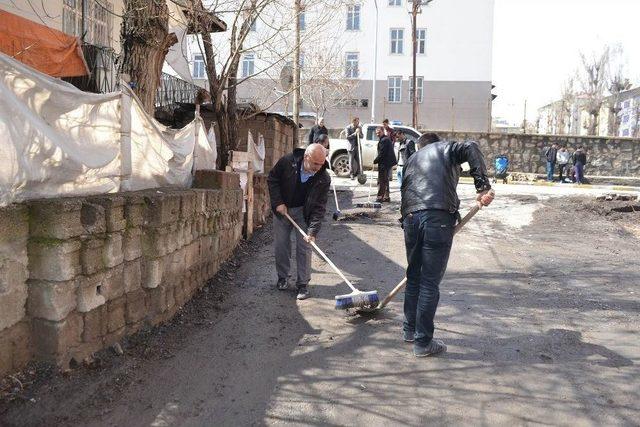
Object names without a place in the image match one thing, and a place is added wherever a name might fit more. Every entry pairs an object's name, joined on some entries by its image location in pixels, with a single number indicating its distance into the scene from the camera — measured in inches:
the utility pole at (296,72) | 442.3
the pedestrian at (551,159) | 1012.5
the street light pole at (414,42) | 927.7
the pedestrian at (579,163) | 975.0
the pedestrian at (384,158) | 525.3
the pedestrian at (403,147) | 524.7
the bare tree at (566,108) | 2177.7
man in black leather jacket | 179.8
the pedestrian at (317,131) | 509.7
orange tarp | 315.3
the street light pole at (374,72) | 1379.2
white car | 769.1
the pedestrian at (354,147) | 576.1
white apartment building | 1369.3
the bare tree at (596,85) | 1823.3
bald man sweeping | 250.2
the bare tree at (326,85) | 799.8
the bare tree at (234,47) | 361.1
